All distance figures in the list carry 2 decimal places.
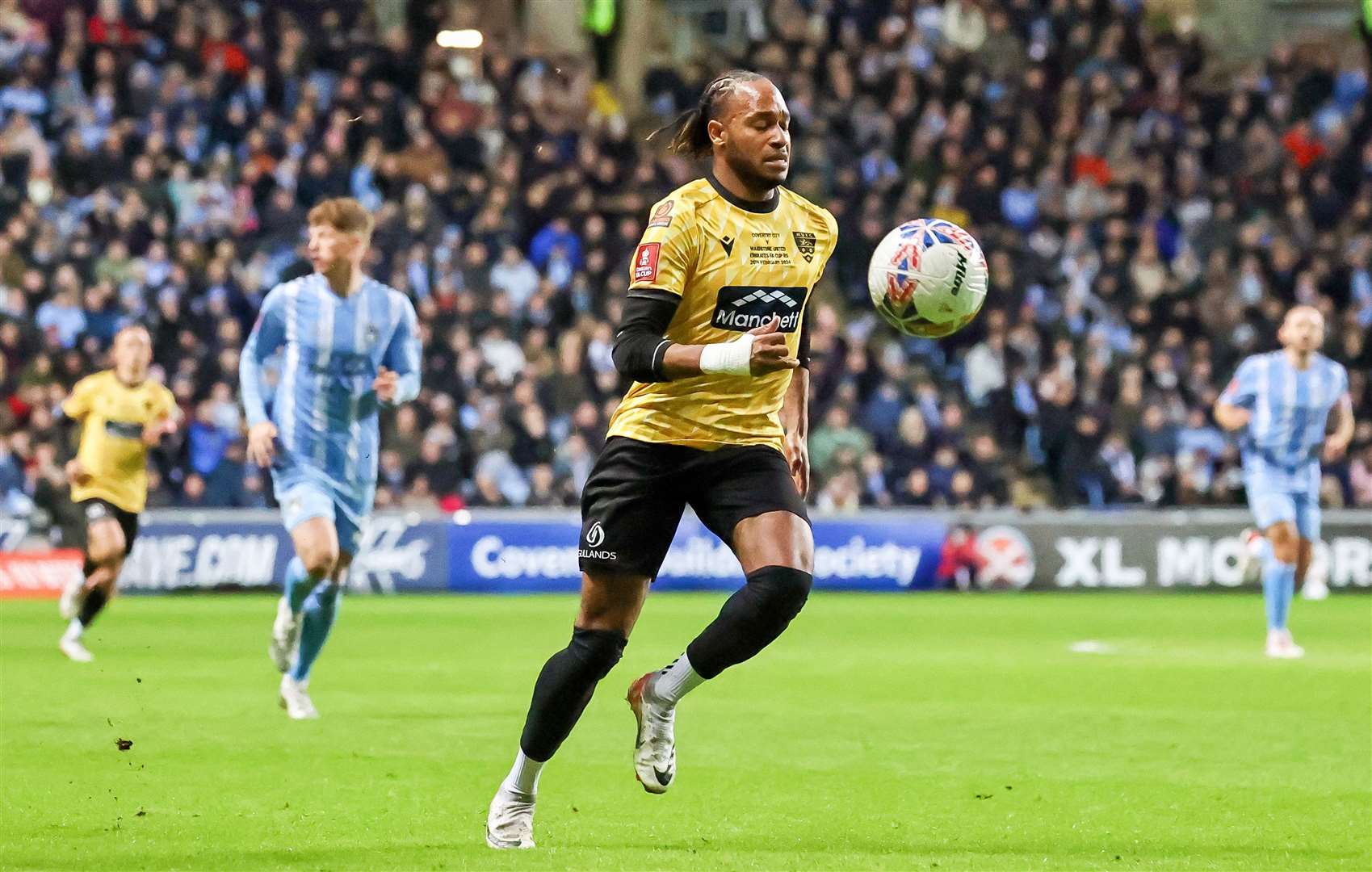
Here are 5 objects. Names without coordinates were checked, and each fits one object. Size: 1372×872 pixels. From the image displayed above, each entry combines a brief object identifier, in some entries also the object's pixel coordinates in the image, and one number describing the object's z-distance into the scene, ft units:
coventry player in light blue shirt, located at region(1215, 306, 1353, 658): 49.42
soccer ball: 22.49
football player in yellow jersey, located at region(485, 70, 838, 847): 21.42
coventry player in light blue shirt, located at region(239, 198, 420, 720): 34.94
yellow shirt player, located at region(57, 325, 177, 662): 47.70
